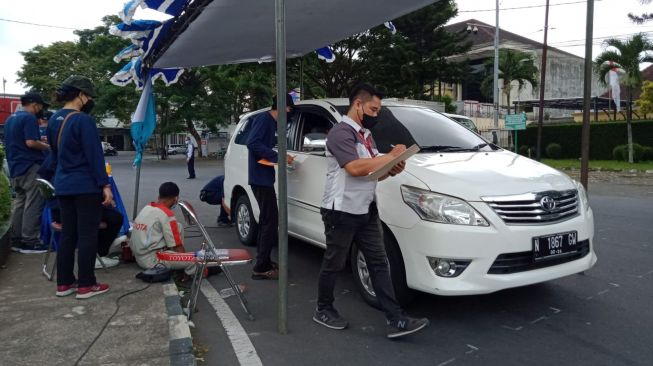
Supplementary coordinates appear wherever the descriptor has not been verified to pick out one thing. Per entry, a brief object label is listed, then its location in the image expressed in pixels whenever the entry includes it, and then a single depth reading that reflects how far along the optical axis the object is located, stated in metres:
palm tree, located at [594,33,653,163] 23.27
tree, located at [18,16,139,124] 33.88
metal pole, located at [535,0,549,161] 21.20
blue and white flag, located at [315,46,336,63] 8.89
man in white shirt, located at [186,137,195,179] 19.47
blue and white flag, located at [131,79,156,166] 7.82
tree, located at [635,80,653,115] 28.48
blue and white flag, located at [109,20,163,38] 5.04
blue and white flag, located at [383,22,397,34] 7.46
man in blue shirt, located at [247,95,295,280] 5.22
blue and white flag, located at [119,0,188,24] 4.87
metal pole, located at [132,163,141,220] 7.94
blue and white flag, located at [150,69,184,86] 8.29
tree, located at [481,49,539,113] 32.09
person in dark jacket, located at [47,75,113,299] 4.26
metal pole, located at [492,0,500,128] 24.55
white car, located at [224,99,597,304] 3.69
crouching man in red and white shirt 5.09
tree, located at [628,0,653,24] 22.66
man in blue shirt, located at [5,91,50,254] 5.95
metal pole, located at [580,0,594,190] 5.46
